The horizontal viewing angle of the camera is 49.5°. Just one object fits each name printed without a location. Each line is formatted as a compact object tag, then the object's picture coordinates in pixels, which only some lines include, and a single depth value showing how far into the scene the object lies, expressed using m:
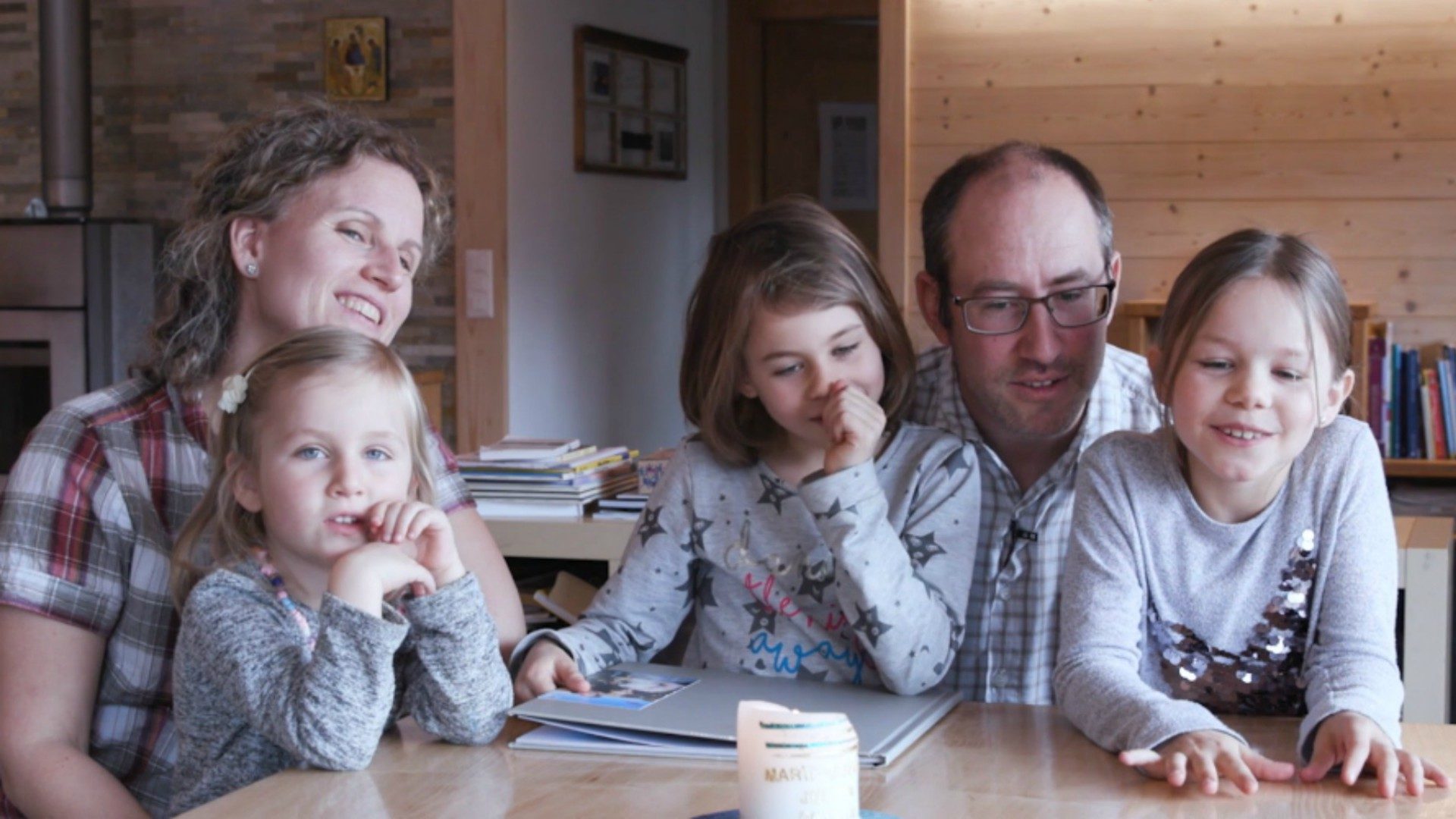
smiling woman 1.49
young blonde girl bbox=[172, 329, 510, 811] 1.25
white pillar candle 1.04
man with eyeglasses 1.78
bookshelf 3.93
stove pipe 5.30
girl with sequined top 1.42
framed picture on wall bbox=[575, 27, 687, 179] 5.38
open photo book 1.30
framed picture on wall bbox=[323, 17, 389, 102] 5.39
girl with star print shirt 1.53
